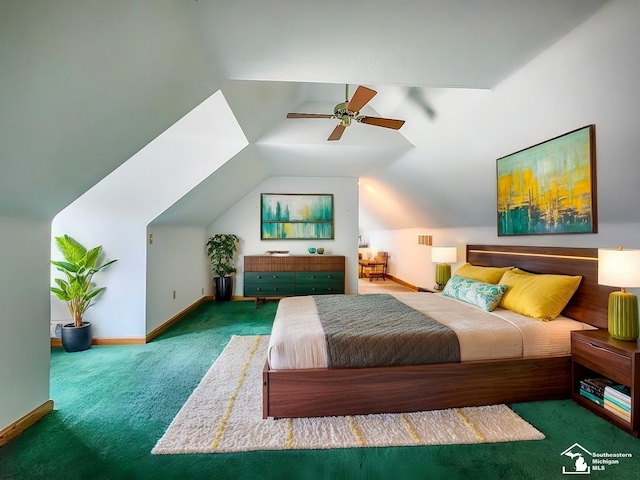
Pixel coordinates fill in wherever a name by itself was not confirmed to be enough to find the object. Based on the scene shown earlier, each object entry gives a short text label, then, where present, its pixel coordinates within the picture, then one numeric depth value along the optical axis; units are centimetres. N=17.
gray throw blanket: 202
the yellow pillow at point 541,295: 244
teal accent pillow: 272
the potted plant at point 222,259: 557
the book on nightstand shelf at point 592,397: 203
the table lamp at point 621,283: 194
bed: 197
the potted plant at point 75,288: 320
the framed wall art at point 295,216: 584
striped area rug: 177
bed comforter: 201
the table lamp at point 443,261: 424
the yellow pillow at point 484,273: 324
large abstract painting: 227
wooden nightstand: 180
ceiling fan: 262
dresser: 521
